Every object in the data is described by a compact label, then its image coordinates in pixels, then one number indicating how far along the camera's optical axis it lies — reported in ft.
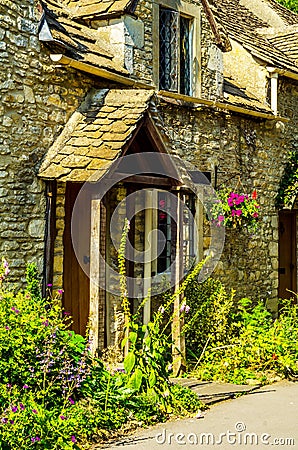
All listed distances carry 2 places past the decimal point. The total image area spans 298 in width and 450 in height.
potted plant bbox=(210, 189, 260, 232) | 38.19
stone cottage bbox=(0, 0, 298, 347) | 27.14
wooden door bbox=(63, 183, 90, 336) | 30.45
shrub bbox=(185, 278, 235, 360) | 33.24
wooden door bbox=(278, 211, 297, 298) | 48.91
